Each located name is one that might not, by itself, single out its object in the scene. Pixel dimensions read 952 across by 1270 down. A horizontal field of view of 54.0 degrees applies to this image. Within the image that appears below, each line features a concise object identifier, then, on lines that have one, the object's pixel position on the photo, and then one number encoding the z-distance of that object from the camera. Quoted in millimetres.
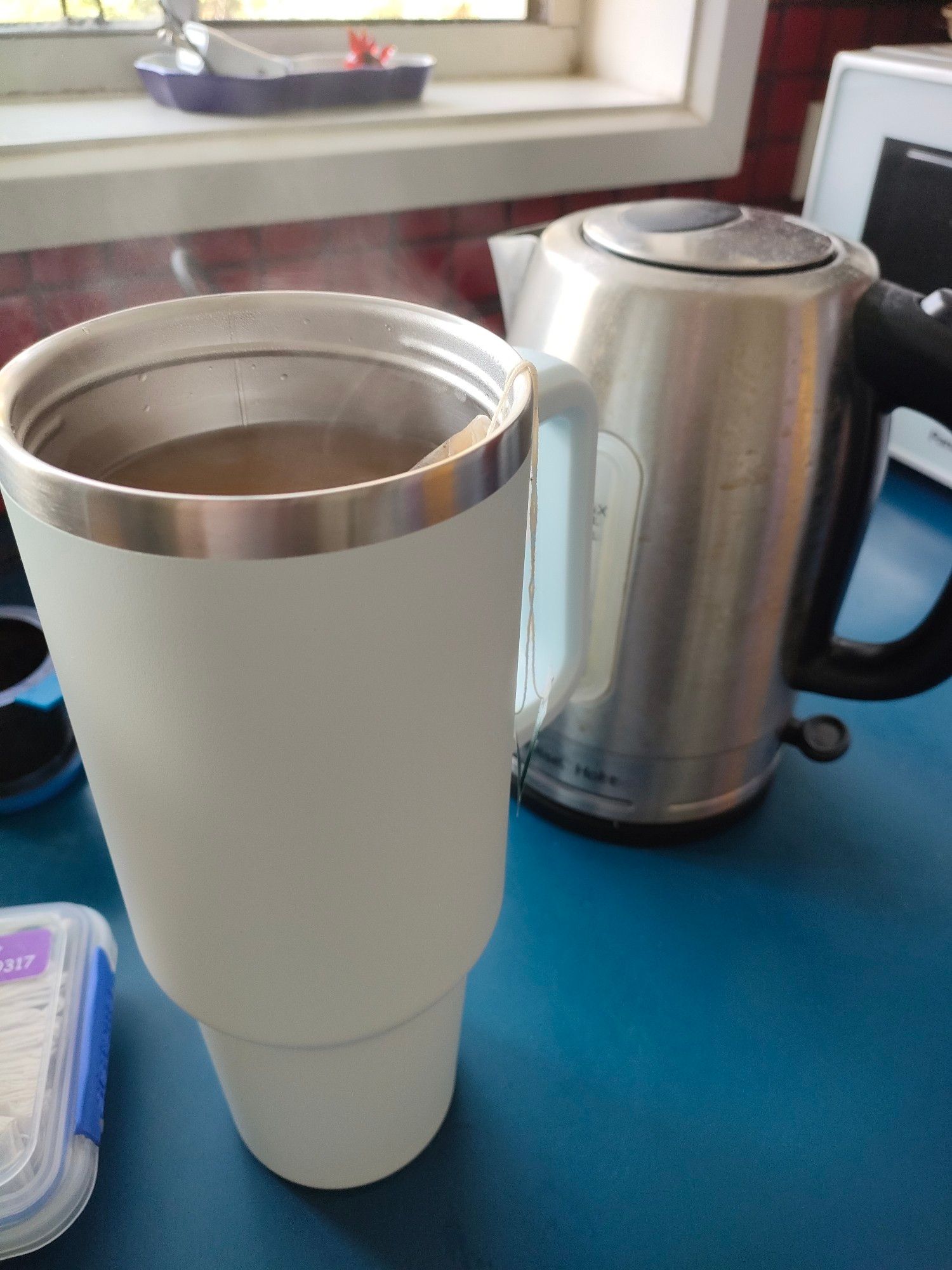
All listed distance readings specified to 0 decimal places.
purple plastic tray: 692
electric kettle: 437
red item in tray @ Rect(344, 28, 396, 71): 758
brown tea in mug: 321
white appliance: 702
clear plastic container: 385
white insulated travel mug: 234
